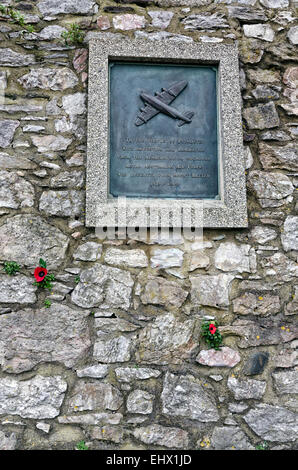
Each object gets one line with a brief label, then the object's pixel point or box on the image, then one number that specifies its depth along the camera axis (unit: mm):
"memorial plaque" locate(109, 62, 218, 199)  2715
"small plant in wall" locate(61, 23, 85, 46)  2777
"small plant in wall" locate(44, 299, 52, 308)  2508
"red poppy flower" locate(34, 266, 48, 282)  2483
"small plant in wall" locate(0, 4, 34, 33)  2763
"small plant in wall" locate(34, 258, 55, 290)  2490
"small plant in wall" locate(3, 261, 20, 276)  2518
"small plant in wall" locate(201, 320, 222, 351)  2510
